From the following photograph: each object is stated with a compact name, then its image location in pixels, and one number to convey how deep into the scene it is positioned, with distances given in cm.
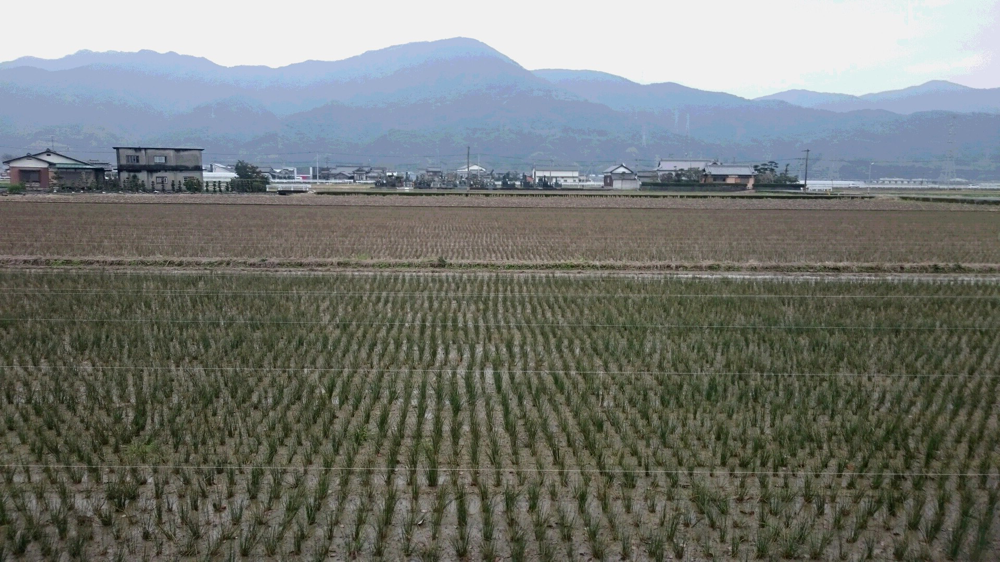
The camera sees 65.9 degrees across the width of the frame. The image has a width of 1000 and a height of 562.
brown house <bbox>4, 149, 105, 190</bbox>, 5625
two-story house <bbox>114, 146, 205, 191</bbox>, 5709
